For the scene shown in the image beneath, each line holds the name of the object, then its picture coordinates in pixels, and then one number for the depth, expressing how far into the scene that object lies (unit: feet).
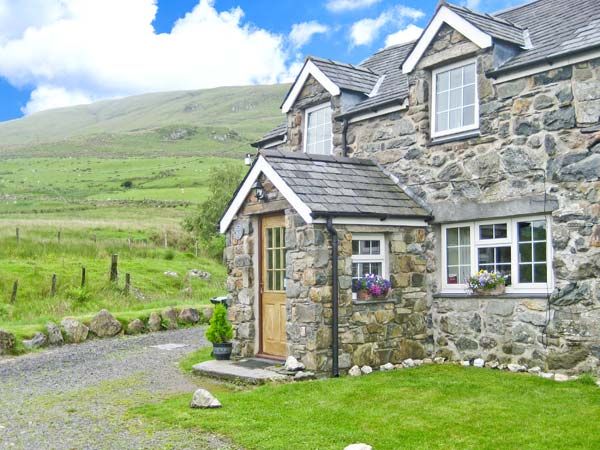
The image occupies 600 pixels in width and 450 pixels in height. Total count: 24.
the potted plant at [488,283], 37.24
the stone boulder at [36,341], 52.61
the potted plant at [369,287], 38.34
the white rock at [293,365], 36.58
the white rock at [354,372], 36.86
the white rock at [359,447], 22.10
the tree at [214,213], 117.95
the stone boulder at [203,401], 30.59
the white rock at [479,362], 38.04
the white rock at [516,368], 36.09
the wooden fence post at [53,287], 69.94
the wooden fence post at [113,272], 76.02
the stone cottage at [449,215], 34.50
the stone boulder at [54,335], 55.16
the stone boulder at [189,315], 67.62
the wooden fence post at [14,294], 66.85
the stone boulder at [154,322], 63.44
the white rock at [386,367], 38.42
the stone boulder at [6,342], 50.49
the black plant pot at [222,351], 43.70
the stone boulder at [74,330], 56.75
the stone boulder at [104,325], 58.95
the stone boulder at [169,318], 65.26
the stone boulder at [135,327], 61.46
